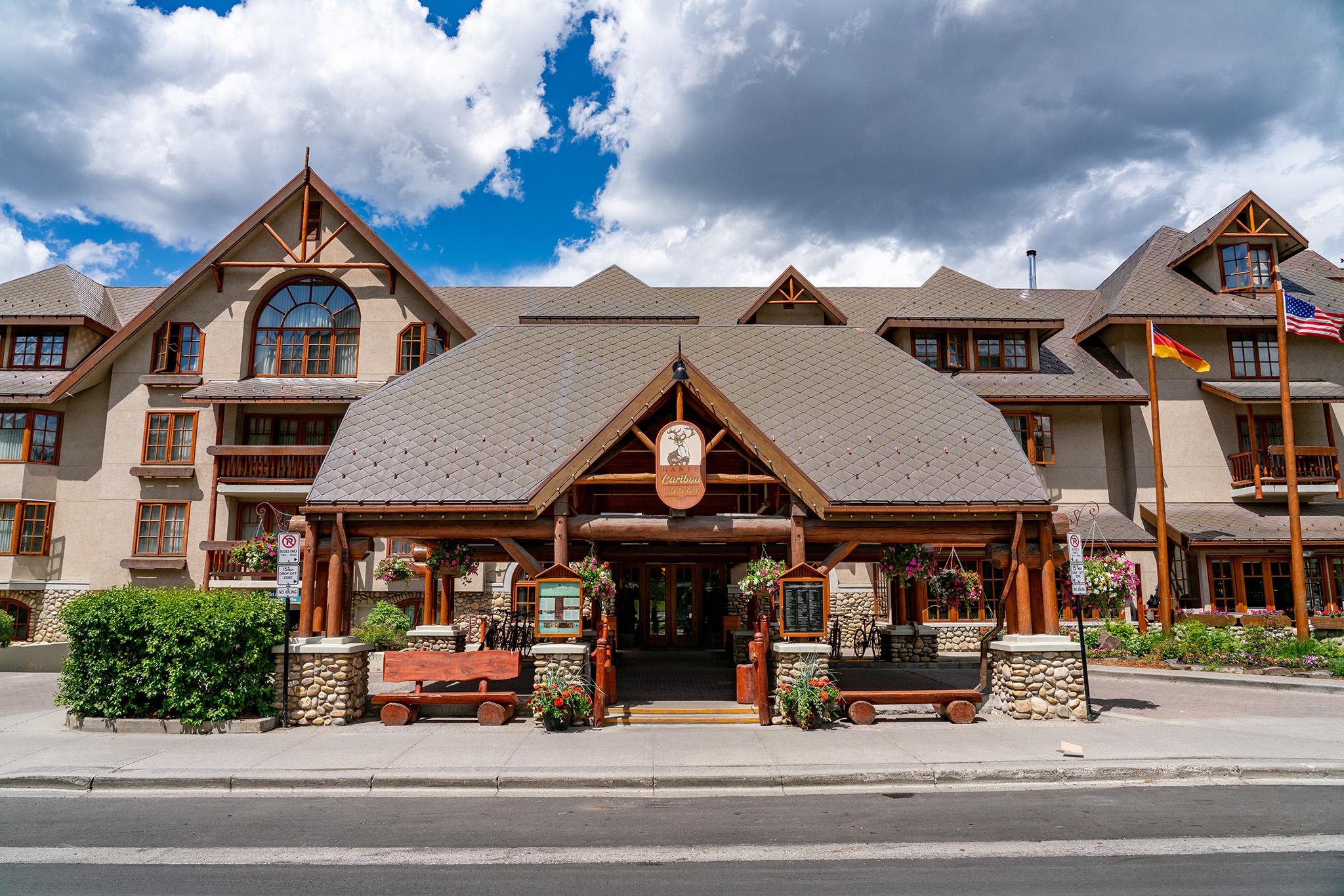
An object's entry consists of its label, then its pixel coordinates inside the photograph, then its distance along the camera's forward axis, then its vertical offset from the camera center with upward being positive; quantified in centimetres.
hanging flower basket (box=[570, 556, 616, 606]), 1308 -26
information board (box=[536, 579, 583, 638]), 1273 -70
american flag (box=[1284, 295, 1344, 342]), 2138 +617
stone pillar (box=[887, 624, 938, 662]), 1992 -202
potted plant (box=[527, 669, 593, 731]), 1237 -207
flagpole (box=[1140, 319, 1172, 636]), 2167 +70
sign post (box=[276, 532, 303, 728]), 1307 -9
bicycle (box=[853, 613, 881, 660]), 2241 -220
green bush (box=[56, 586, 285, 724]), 1233 -140
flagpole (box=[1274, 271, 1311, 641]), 2055 +174
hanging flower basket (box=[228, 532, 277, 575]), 1520 +20
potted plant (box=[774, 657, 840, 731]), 1249 -206
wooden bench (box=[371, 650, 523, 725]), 1316 -174
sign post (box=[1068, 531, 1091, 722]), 1334 -14
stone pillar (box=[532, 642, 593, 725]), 1270 -147
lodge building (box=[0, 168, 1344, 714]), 2484 +494
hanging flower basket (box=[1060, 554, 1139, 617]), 1384 -36
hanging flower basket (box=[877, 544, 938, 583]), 1475 -4
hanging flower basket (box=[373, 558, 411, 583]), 2086 -17
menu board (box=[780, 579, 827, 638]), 1281 -71
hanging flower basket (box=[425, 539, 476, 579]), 1476 +10
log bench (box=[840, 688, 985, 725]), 1291 -220
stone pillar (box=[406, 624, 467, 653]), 1731 -157
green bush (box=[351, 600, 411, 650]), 2230 -177
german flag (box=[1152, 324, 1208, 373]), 2212 +554
